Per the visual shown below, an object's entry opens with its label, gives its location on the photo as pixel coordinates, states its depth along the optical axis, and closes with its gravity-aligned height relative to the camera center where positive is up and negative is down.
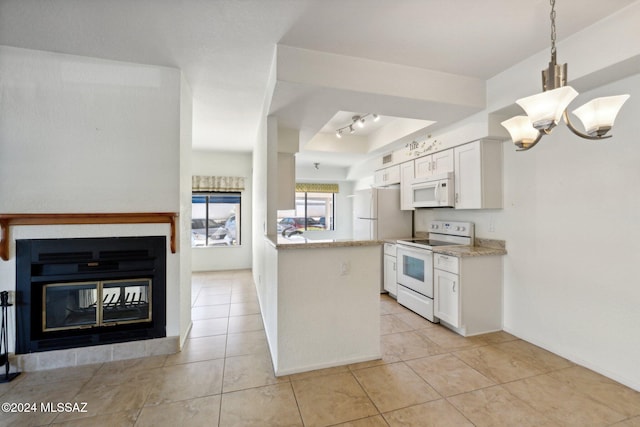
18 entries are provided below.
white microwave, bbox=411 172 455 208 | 3.25 +0.32
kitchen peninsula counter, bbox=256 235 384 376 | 2.15 -0.79
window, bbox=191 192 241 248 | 5.76 -0.11
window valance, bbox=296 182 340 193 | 6.82 +0.73
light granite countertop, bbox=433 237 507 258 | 2.81 -0.41
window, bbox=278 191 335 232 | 6.98 +0.01
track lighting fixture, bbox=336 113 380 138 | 3.56 +1.37
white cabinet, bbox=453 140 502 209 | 2.90 +0.47
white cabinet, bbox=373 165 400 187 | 4.39 +0.71
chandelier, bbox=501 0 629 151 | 1.24 +0.55
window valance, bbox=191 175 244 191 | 5.50 +0.69
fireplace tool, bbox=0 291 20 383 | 2.08 -1.05
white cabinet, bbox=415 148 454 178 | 3.35 +0.72
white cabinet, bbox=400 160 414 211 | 4.02 +0.47
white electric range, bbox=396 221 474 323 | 3.19 -0.64
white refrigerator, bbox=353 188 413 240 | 4.23 -0.03
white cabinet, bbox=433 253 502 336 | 2.79 -0.89
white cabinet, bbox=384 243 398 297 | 3.95 -0.88
